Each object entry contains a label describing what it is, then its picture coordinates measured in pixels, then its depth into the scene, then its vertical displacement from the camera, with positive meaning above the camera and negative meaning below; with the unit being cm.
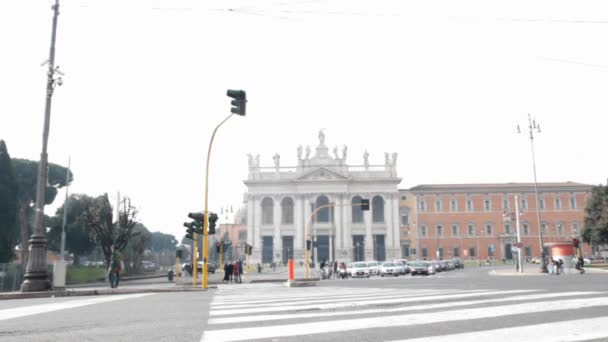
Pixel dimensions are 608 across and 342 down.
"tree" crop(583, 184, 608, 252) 5059 +297
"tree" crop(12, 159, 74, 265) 6625 +878
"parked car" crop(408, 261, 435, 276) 4094 -136
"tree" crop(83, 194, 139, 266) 4025 +208
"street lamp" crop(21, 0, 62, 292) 1528 +91
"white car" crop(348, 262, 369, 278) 4191 -155
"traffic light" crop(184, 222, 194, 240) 2055 +98
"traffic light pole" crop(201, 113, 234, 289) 1914 +126
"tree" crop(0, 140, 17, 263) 4472 +468
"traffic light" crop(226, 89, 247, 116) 1540 +432
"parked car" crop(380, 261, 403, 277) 4169 -143
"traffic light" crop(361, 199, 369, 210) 3332 +290
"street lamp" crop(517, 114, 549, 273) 3738 +588
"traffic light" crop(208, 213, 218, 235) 1982 +119
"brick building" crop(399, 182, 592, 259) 8738 +516
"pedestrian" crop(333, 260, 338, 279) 4068 -148
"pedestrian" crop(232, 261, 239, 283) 2952 -98
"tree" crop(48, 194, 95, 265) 6644 +303
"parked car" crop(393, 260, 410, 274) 4200 -137
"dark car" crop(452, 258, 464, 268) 6045 -157
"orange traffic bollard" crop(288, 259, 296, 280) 2069 -68
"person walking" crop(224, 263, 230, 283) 3023 -126
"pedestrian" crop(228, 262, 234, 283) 3089 -91
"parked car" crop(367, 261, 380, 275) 4294 -145
